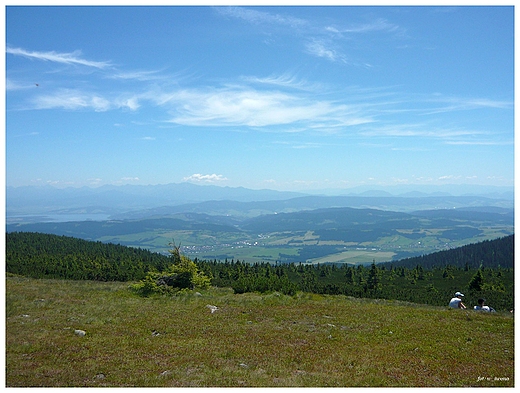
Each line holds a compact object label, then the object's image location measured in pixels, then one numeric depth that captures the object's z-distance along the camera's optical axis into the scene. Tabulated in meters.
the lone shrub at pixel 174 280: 29.65
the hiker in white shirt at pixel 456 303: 25.01
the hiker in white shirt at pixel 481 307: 23.85
